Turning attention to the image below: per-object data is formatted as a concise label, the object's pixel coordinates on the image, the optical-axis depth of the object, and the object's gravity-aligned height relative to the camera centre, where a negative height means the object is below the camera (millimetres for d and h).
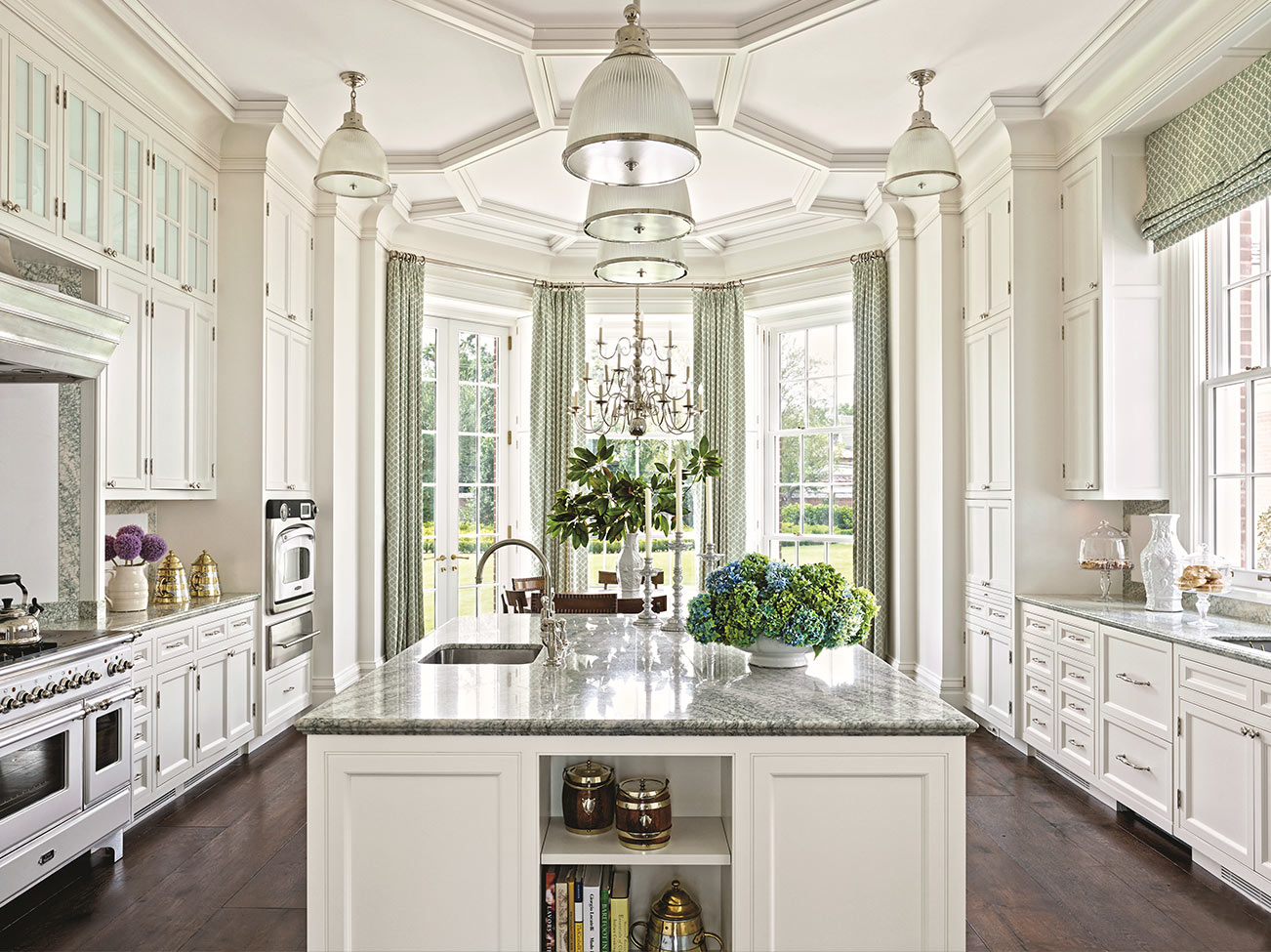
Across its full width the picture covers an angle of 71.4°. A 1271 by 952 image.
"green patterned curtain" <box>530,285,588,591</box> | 6797 +685
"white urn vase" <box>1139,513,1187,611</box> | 3748 -318
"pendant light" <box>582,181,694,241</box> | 3178 +1007
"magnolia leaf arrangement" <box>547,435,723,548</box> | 3500 -72
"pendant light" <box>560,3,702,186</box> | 2385 +1004
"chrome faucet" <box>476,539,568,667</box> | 2585 -429
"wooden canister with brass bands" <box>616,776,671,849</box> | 2070 -774
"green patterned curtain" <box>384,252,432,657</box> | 6156 +235
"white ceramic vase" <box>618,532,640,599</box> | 3623 -338
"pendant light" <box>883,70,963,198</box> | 3732 +1393
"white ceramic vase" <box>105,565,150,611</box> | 3764 -449
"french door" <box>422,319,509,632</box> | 6629 +222
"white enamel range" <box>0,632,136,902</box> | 2652 -876
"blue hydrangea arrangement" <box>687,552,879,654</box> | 2406 -329
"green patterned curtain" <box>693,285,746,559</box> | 6773 +747
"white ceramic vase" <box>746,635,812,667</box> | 2529 -477
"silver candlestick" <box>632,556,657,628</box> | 3227 -478
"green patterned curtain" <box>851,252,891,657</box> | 6125 +349
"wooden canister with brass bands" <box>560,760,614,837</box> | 2154 -770
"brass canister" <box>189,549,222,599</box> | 4312 -456
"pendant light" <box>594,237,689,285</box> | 3971 +1018
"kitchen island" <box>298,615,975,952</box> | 1988 -758
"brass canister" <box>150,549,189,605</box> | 4035 -446
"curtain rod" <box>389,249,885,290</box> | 6270 +1648
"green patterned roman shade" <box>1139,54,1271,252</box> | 3438 +1379
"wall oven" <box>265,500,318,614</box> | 4680 -366
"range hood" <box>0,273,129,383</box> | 2738 +508
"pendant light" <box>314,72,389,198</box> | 3785 +1402
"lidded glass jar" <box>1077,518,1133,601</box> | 4168 -295
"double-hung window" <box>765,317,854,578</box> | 6656 +340
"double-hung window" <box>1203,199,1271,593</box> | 3684 +394
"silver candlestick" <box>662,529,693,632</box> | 3014 -408
